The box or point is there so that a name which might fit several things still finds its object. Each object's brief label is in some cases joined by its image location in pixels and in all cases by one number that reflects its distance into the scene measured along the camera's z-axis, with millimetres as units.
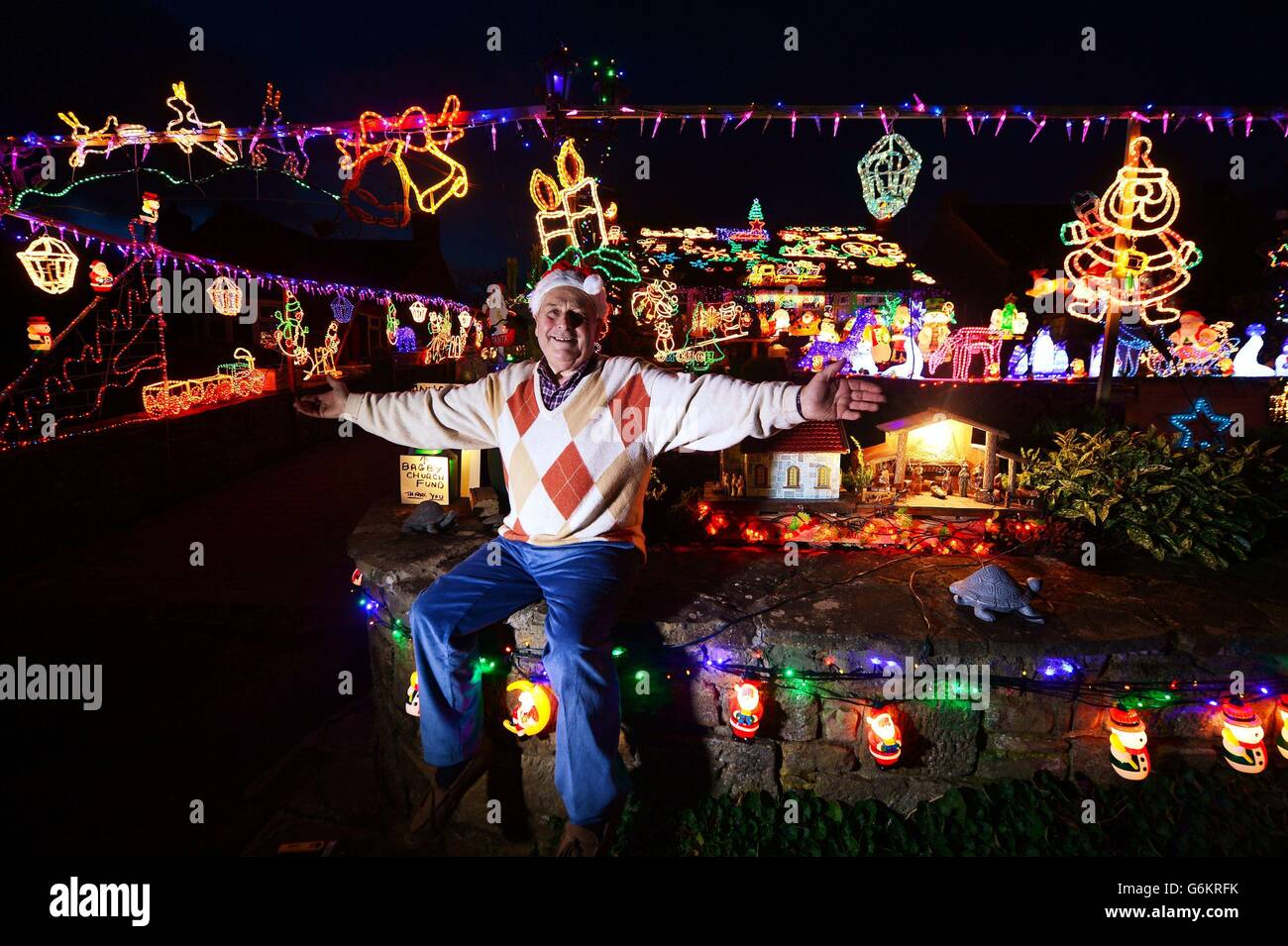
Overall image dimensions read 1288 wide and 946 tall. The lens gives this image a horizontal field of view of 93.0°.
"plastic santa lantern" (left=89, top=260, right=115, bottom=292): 8172
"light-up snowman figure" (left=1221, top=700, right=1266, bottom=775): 2840
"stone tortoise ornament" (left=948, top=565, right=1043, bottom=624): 2857
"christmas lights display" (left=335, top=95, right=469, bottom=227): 5281
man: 2438
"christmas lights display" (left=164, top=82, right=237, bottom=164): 5594
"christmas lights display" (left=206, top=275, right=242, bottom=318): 10523
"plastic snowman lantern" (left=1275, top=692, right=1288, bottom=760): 2891
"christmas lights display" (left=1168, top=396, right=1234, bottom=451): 5949
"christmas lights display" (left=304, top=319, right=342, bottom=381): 14930
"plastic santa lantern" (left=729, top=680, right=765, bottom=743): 2914
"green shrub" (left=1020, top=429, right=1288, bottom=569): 3480
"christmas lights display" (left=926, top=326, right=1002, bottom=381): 9609
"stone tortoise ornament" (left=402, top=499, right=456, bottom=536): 3967
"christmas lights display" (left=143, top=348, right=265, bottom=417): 9383
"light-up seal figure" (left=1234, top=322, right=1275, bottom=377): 9477
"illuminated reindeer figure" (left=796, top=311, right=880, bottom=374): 10352
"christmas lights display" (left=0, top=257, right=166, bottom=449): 7363
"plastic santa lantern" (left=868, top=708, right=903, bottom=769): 2869
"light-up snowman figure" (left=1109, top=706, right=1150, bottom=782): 2830
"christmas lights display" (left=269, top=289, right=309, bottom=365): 12742
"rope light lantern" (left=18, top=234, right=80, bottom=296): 6344
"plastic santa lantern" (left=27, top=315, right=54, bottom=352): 7918
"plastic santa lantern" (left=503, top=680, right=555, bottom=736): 3025
